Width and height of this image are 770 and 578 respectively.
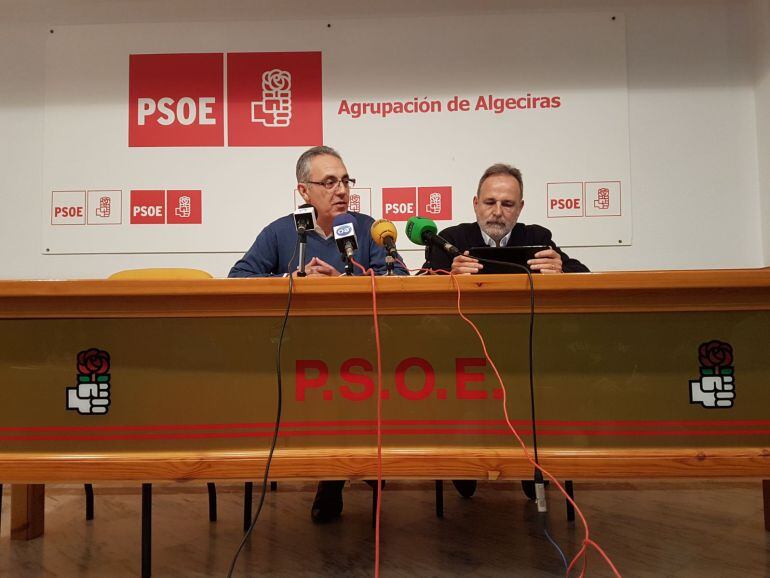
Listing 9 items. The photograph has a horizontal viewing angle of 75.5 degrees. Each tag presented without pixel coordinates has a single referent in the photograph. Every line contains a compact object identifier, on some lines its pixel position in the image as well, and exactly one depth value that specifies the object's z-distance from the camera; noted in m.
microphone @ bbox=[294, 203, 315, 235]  1.13
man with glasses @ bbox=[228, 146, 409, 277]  1.98
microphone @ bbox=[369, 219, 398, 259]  1.12
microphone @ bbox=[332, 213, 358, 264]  1.13
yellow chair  1.90
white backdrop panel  2.54
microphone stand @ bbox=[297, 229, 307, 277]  1.12
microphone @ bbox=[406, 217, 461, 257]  1.15
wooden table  1.03
